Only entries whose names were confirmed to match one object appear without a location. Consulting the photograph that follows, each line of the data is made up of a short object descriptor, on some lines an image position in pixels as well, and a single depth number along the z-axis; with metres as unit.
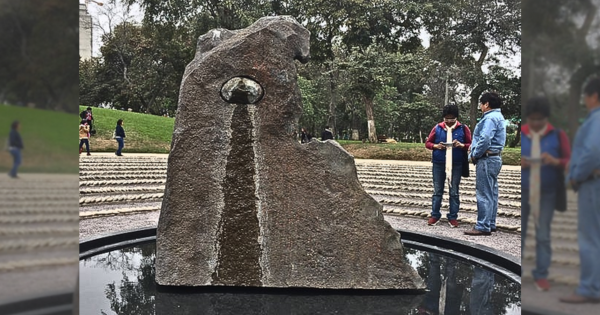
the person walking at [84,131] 14.16
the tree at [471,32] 19.73
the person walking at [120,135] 16.02
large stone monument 3.38
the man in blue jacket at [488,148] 5.32
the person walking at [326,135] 16.34
